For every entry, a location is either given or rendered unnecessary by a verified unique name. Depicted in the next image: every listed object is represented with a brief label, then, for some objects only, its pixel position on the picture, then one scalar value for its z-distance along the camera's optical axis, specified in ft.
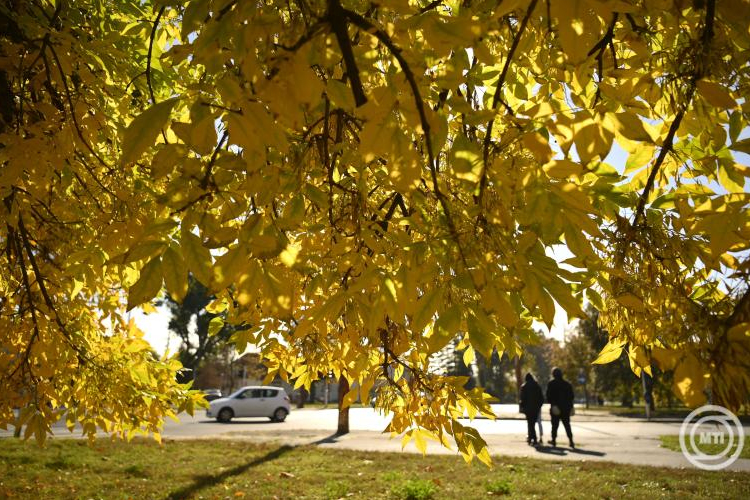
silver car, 74.33
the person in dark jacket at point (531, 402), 36.47
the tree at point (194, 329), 148.36
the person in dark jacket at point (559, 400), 34.91
